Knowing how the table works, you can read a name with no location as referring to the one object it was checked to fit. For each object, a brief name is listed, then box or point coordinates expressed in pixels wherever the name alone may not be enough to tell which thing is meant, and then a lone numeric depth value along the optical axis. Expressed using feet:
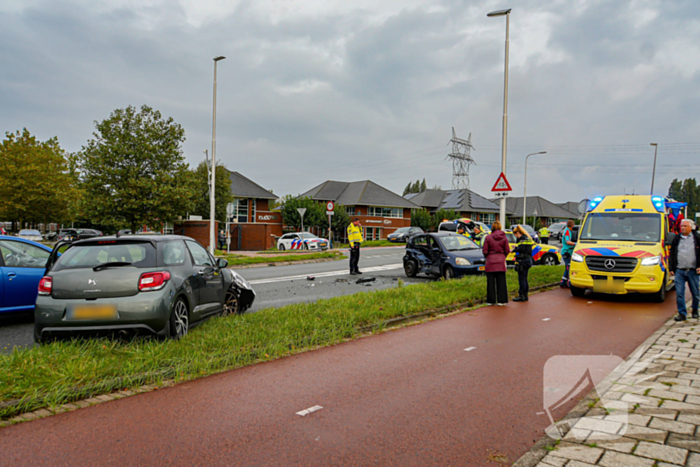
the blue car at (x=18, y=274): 24.03
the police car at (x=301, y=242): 113.19
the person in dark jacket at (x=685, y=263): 27.48
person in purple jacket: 33.37
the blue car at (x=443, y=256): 45.11
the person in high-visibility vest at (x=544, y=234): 76.33
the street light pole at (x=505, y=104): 50.47
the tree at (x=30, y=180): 122.83
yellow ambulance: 33.65
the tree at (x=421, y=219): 215.92
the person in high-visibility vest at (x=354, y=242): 53.16
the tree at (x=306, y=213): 168.86
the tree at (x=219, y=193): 169.37
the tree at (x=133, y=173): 82.17
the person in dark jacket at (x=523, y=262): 35.53
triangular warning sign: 44.65
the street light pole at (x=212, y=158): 78.76
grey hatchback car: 18.70
